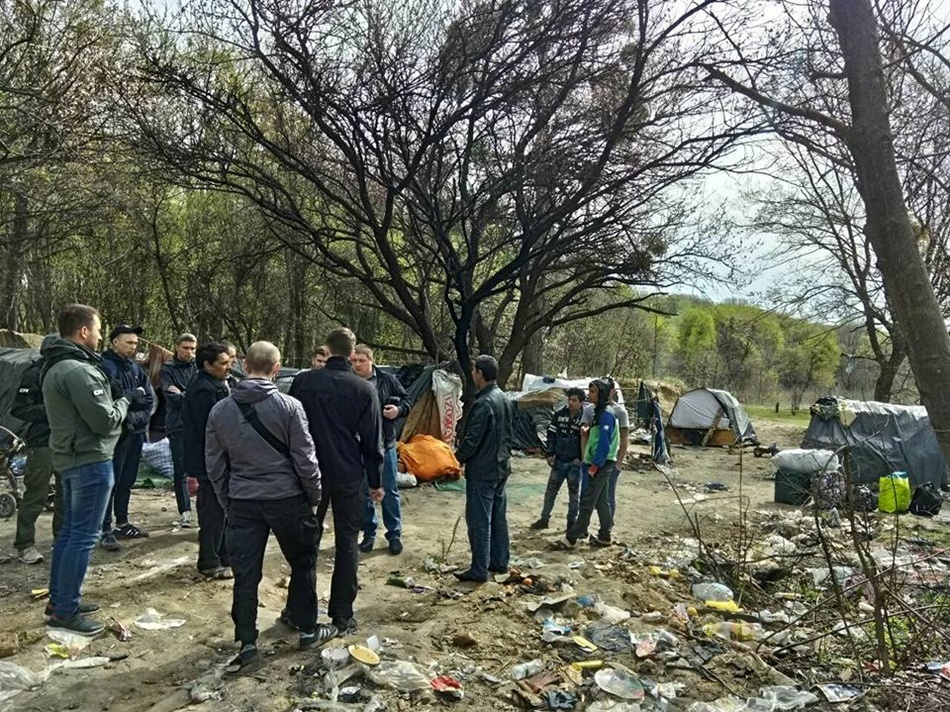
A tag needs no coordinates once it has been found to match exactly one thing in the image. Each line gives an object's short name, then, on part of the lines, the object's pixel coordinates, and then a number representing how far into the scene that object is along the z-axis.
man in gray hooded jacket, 3.63
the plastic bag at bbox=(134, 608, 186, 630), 4.16
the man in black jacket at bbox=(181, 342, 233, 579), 5.05
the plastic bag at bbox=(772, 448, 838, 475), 10.07
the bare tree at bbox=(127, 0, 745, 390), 7.79
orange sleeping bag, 9.96
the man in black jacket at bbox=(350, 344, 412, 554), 6.05
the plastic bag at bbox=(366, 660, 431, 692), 3.51
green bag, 9.77
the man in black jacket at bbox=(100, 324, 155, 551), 5.44
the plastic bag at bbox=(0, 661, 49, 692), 3.35
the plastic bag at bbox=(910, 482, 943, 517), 9.89
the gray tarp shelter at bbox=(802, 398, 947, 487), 11.79
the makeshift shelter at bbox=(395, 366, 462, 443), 11.52
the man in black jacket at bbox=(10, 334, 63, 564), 4.64
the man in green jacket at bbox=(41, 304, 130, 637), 3.87
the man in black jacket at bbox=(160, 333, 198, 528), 6.09
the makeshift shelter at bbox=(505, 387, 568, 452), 14.48
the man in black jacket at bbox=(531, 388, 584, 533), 7.22
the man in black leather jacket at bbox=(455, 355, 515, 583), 5.17
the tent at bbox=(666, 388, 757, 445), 17.58
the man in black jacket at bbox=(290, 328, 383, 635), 4.14
